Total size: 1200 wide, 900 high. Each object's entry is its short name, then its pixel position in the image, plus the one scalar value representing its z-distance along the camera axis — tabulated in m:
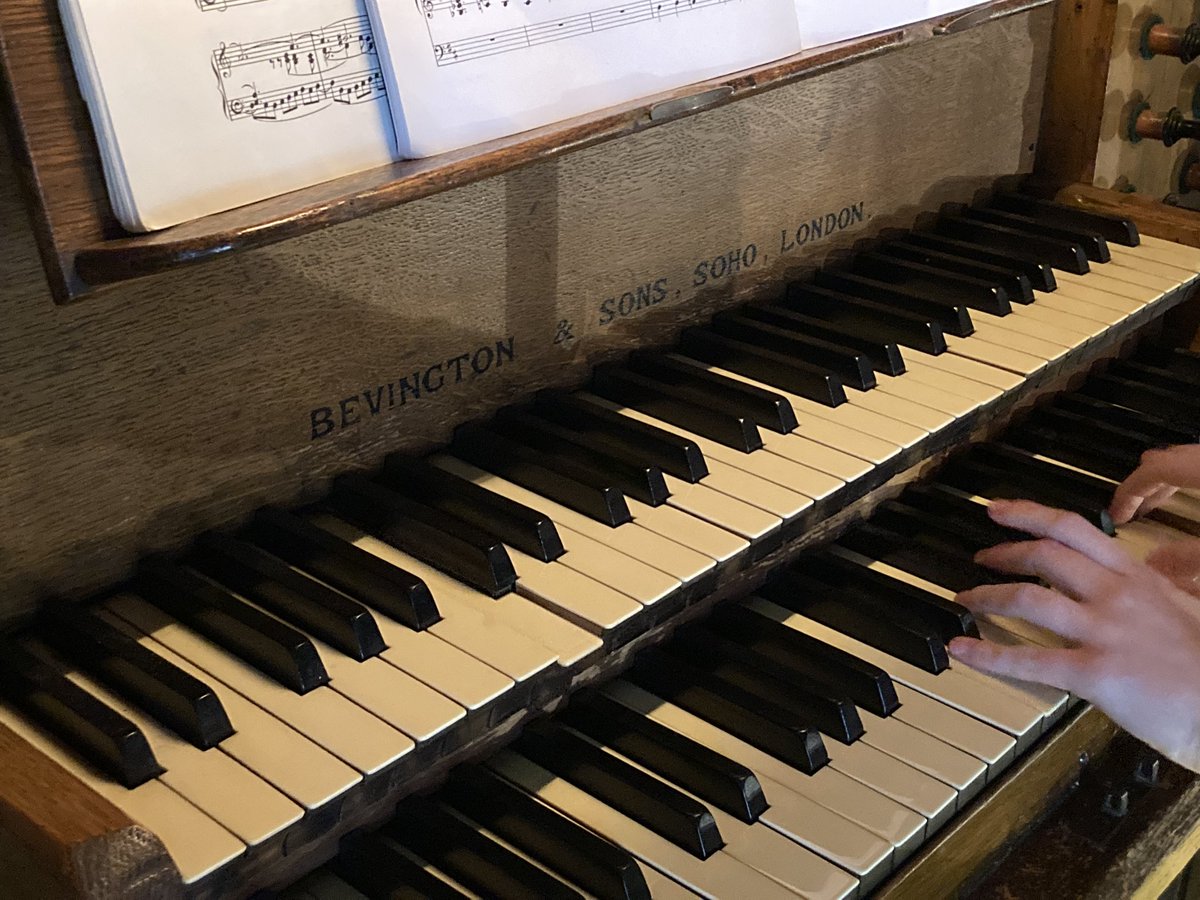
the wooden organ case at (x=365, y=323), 0.86
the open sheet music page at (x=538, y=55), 1.02
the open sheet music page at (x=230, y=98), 0.88
